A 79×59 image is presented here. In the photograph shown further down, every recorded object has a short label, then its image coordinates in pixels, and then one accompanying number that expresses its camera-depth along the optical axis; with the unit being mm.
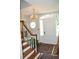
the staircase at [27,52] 1873
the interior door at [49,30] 3778
